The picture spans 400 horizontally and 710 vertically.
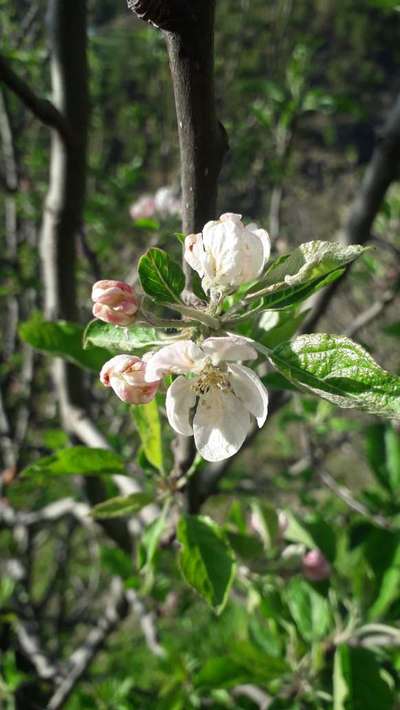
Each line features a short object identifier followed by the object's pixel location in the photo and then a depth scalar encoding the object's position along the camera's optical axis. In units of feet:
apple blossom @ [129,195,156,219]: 1.85
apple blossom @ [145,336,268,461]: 0.57
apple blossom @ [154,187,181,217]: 1.84
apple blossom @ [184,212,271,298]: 0.60
